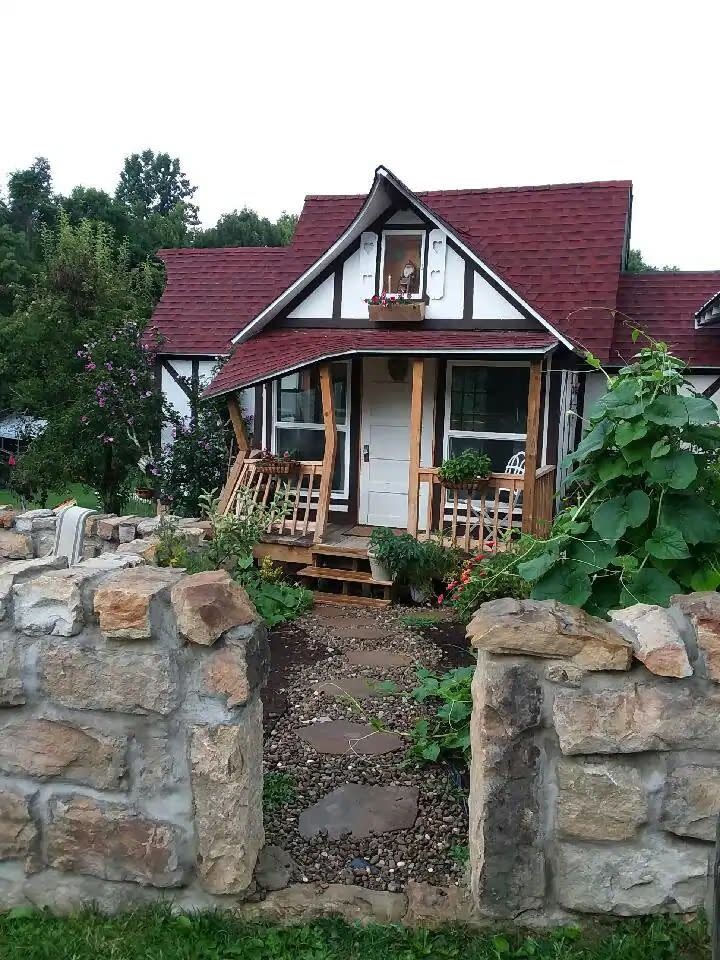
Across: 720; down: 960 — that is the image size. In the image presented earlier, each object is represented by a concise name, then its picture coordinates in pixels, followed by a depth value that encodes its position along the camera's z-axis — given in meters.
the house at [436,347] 8.96
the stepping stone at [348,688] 5.18
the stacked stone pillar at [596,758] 2.31
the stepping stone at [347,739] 4.33
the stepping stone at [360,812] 3.47
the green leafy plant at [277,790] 3.65
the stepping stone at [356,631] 6.73
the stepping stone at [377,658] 5.89
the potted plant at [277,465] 9.25
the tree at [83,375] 11.39
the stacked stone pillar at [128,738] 2.45
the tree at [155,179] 46.06
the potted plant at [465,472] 8.41
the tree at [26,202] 31.19
